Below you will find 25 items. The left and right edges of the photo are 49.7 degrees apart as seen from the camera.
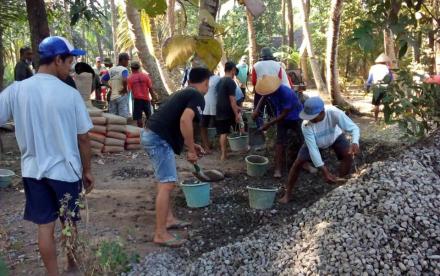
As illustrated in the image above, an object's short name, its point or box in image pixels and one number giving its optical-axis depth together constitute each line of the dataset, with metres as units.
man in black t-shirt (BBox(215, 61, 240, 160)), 6.79
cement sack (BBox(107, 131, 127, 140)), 7.47
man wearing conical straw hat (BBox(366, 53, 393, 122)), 8.82
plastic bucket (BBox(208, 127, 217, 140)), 7.95
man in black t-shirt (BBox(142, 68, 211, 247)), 3.93
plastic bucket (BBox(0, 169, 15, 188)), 5.64
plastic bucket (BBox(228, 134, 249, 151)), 7.10
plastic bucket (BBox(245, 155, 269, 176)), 5.90
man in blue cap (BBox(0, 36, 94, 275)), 2.88
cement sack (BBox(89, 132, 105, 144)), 7.26
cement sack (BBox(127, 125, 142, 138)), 7.77
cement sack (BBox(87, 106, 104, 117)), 7.27
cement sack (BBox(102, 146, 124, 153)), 7.41
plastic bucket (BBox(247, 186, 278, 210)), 4.59
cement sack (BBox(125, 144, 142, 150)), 7.74
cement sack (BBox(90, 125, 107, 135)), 7.25
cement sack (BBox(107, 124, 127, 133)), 7.41
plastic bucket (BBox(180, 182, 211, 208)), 4.81
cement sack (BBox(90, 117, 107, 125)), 7.23
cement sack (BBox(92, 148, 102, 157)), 7.22
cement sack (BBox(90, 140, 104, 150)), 7.22
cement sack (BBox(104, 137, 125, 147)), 7.42
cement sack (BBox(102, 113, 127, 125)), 7.40
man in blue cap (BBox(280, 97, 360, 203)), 4.39
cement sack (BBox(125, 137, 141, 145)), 7.74
